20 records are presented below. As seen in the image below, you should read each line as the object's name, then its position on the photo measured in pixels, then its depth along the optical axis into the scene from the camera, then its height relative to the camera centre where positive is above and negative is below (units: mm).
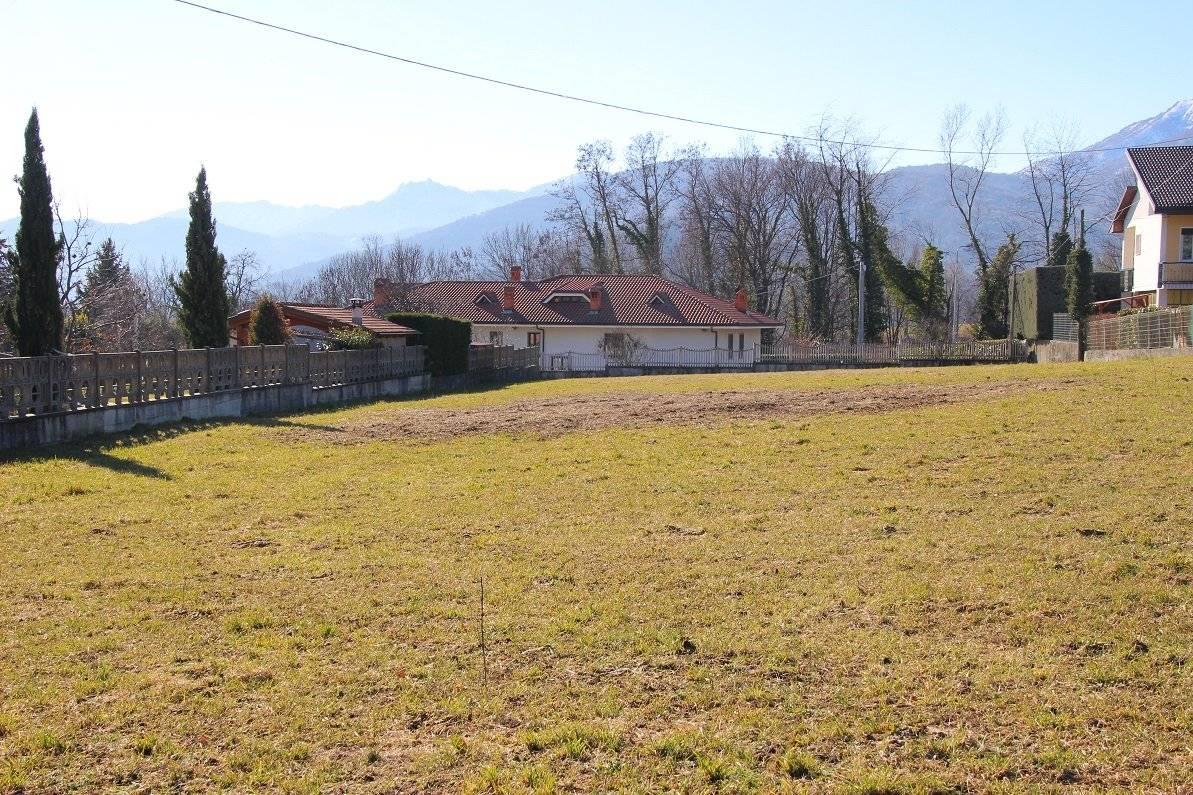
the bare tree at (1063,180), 75750 +12283
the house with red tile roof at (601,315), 58062 +1654
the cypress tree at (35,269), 22062 +1727
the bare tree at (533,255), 94444 +8872
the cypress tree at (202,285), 30875 +1883
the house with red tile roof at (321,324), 37625 +854
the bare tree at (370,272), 98812 +7681
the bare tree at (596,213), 79688 +10144
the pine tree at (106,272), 49131 +4118
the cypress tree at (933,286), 66375 +3477
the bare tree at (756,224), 74938 +8632
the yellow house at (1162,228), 40312 +4412
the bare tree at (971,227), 65469 +7870
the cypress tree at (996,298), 60688 +2451
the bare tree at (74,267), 35719 +3215
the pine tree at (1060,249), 63719 +5517
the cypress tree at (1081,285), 42906 +2207
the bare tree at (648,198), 80000 +11370
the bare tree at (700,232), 77000 +8512
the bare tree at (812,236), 72375 +7510
